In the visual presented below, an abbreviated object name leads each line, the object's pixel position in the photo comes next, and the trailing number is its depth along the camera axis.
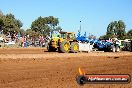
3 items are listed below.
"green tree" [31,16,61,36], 84.97
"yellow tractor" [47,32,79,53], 25.82
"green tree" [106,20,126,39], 88.31
